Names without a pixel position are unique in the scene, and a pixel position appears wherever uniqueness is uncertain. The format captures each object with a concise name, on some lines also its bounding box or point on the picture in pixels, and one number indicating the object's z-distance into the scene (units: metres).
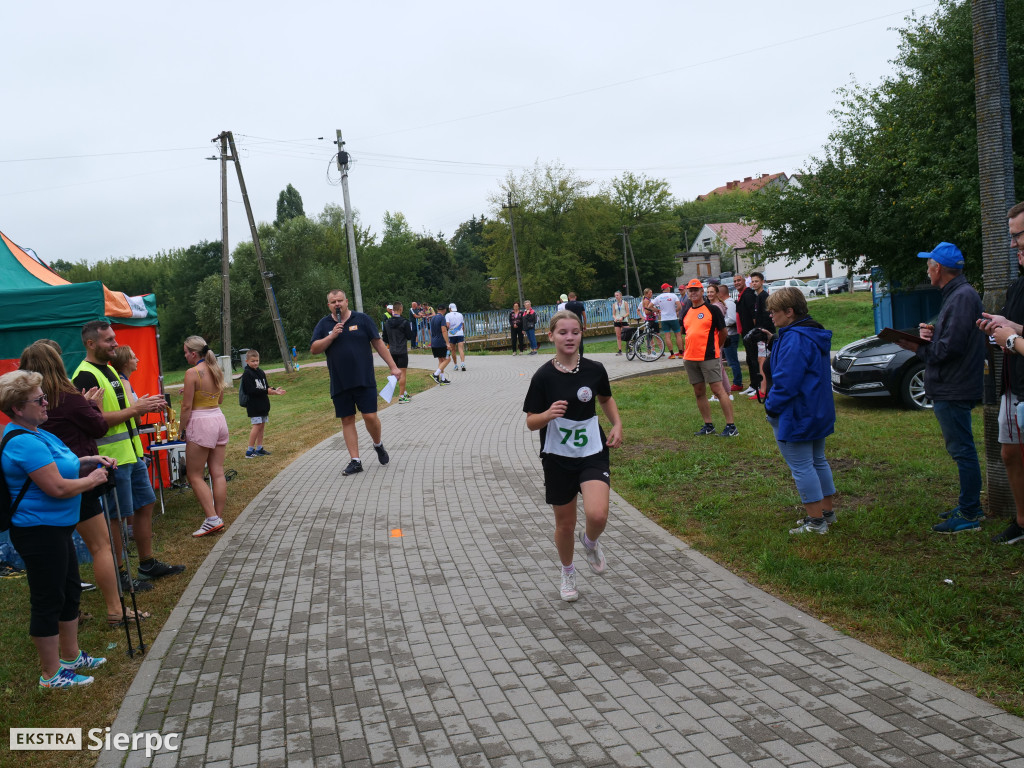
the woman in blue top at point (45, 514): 4.12
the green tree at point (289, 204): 88.75
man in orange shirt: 9.91
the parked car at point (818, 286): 55.20
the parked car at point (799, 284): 54.49
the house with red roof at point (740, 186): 121.24
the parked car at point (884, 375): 10.98
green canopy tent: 7.36
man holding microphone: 9.24
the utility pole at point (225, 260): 26.22
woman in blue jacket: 5.81
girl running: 4.91
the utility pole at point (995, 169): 5.65
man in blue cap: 5.46
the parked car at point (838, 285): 57.66
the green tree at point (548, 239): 68.12
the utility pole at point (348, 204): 28.61
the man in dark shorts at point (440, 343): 19.70
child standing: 11.25
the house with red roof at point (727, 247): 88.12
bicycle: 21.62
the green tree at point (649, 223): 73.56
